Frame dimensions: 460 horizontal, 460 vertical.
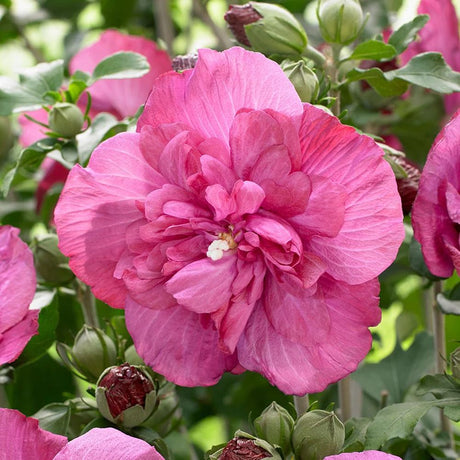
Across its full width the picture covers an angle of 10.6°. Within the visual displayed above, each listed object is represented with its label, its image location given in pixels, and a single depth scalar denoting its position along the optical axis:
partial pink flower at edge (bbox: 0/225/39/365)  0.68
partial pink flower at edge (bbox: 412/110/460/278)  0.66
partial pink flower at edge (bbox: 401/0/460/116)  0.77
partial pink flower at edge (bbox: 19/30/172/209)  0.80
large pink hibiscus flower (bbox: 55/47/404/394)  0.65
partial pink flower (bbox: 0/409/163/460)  0.65
